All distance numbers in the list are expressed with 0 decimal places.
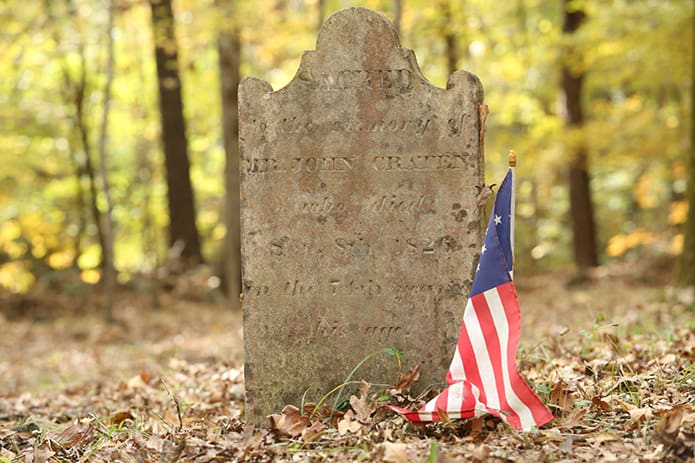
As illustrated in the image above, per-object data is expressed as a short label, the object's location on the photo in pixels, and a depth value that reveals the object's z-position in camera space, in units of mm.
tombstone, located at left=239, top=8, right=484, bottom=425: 4328
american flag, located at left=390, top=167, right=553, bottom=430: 3754
